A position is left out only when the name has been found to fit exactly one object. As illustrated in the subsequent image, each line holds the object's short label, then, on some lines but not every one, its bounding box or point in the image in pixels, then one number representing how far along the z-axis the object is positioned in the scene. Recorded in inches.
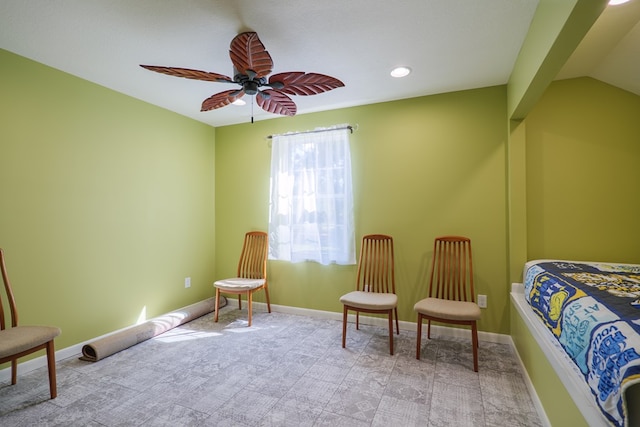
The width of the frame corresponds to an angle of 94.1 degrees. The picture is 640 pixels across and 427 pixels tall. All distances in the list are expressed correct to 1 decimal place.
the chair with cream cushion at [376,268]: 122.9
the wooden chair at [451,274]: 107.4
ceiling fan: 68.5
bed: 37.2
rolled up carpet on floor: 100.0
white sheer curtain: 134.0
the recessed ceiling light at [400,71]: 100.0
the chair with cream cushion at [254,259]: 147.3
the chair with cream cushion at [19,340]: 70.1
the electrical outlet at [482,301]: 114.2
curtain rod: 132.9
